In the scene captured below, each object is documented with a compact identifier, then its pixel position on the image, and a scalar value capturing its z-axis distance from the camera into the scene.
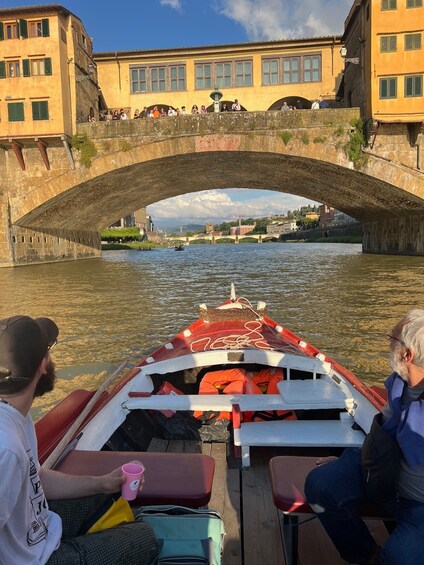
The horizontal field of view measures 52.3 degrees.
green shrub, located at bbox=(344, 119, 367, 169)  22.44
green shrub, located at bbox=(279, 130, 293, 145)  22.66
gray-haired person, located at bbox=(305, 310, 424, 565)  1.80
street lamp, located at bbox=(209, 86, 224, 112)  24.00
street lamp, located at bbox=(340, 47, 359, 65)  24.09
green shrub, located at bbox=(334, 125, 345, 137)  22.75
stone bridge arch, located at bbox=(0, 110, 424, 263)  22.70
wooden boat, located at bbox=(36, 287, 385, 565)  2.71
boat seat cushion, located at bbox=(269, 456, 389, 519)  2.09
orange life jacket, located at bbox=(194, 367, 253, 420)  4.56
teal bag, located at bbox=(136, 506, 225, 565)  1.82
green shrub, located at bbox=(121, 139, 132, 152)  23.42
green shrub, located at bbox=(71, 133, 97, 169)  23.89
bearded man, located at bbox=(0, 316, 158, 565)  1.32
